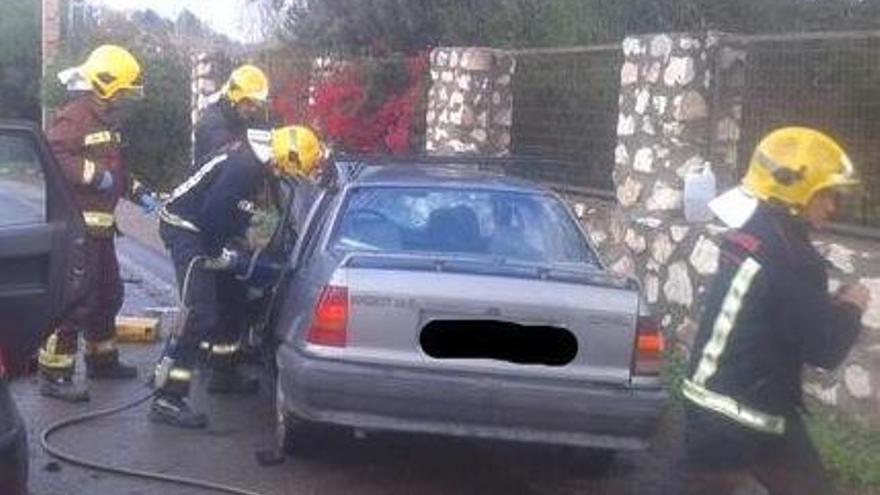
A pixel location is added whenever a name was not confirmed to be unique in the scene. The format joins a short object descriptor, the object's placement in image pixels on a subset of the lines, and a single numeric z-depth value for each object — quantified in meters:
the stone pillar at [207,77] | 21.63
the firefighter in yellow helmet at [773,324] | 4.54
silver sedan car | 6.32
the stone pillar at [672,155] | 9.66
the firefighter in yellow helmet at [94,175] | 8.47
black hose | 6.75
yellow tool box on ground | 10.46
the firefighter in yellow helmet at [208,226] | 7.85
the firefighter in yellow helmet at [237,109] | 8.42
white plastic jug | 9.32
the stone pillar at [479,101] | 13.49
